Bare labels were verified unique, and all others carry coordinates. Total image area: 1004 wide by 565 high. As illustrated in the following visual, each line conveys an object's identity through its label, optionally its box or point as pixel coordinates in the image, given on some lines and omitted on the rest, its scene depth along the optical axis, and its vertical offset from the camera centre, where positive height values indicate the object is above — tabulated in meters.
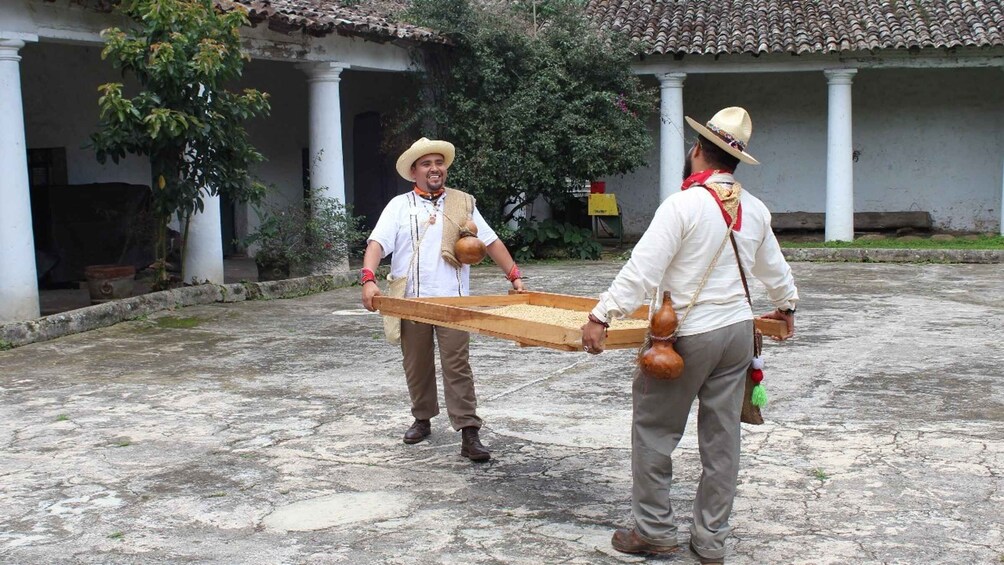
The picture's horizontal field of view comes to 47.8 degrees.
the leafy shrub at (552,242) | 16.77 -0.93
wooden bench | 19.08 -0.86
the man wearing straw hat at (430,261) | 5.47 -0.38
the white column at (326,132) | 14.42 +0.70
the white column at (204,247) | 12.30 -0.61
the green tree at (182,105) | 10.43 +0.82
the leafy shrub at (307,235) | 13.23 -0.55
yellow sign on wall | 18.05 -0.42
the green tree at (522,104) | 15.83 +1.08
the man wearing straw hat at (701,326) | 3.99 -0.53
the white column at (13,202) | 9.88 -0.05
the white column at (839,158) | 17.72 +0.20
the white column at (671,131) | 17.97 +0.71
